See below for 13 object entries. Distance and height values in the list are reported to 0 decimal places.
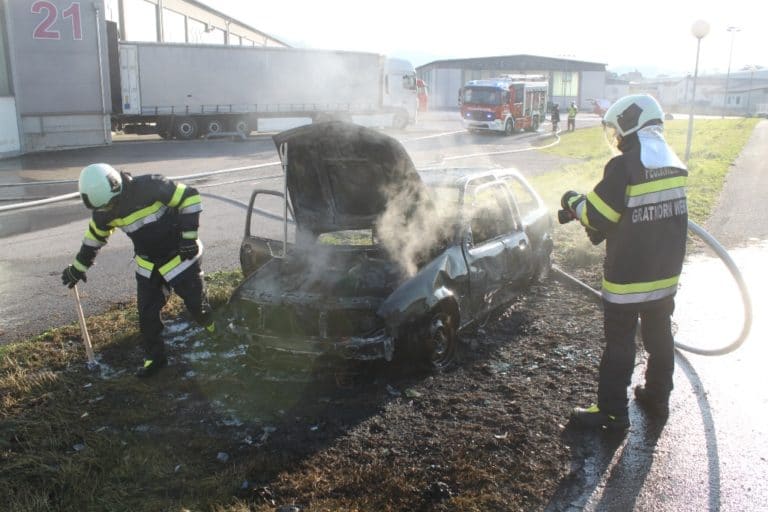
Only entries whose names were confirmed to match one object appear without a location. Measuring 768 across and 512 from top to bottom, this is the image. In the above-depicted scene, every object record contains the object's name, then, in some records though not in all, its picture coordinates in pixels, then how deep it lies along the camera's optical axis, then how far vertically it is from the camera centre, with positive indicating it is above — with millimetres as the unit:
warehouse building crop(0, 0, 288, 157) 20781 +1106
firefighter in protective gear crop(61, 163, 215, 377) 4844 -976
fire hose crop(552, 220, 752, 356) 4688 -1344
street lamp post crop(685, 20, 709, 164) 14906 +1879
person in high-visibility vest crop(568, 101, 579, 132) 32500 -111
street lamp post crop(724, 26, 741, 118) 61325 +4771
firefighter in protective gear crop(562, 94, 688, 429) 3885 -694
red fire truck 29641 +370
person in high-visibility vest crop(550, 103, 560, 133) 31469 -186
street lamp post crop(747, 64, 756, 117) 80406 +2075
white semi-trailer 25359 +931
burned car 4602 -1170
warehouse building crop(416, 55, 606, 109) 64500 +3792
